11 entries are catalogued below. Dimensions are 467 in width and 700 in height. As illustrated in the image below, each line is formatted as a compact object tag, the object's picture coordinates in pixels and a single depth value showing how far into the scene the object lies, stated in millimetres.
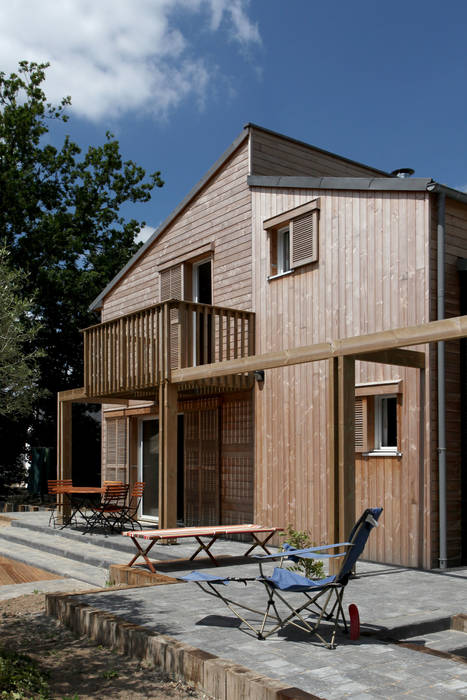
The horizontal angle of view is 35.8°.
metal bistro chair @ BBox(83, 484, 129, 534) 11977
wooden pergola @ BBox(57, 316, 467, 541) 6438
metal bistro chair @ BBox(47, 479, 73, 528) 13055
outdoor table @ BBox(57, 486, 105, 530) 12734
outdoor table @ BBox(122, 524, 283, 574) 7667
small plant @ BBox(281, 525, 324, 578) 6273
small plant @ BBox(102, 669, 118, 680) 4633
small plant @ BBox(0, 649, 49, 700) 4129
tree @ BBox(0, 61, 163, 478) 23750
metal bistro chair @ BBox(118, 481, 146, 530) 12461
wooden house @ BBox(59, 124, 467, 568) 8484
